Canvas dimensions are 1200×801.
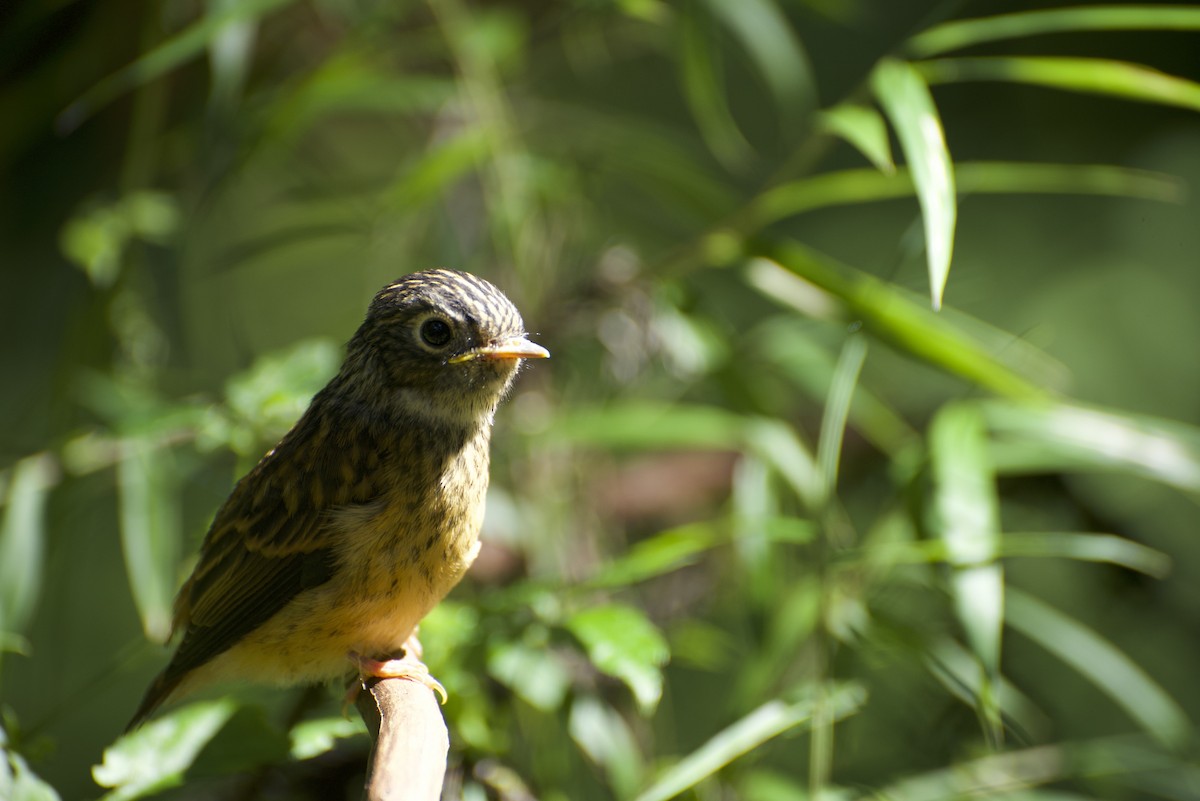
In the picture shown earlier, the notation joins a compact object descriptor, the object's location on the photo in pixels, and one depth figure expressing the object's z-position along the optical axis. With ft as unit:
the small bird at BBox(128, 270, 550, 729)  15.37
